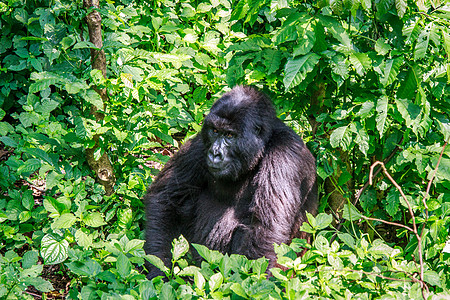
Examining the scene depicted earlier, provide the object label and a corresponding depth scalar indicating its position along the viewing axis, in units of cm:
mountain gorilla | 840
